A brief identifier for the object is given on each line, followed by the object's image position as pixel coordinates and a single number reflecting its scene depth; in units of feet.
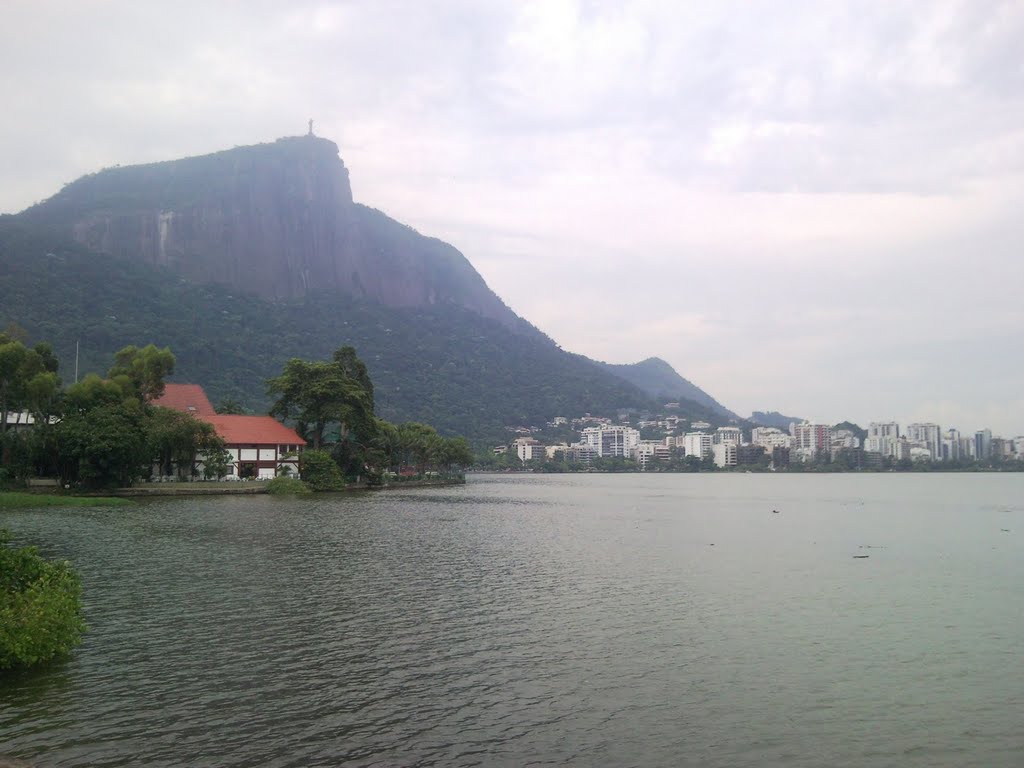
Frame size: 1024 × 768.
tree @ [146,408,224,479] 214.28
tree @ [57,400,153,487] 193.47
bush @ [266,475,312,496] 230.27
